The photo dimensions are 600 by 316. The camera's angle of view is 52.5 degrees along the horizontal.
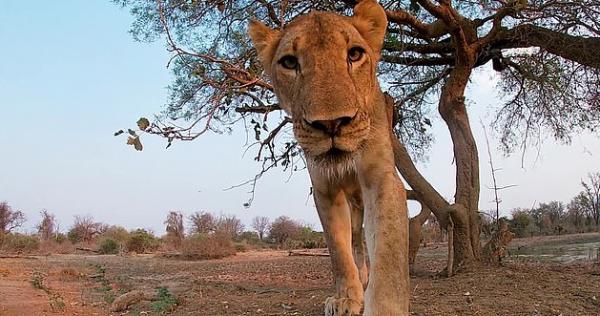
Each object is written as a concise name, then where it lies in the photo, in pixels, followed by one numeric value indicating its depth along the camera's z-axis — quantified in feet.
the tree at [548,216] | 103.35
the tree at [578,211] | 105.15
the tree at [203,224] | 87.40
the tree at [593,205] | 99.47
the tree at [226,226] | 84.39
